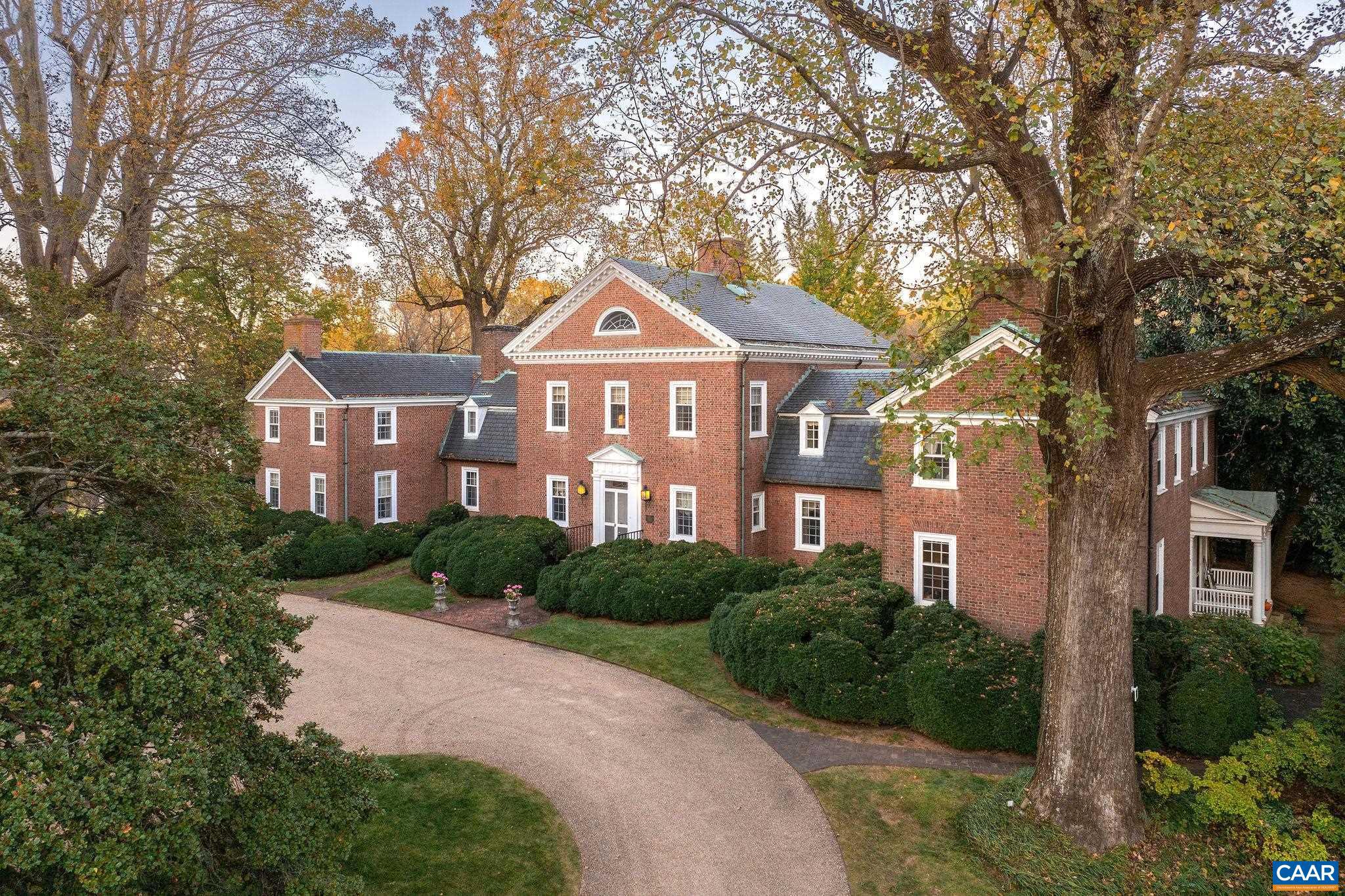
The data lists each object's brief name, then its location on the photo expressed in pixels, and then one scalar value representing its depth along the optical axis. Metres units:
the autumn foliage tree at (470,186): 35.31
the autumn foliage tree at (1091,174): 8.91
